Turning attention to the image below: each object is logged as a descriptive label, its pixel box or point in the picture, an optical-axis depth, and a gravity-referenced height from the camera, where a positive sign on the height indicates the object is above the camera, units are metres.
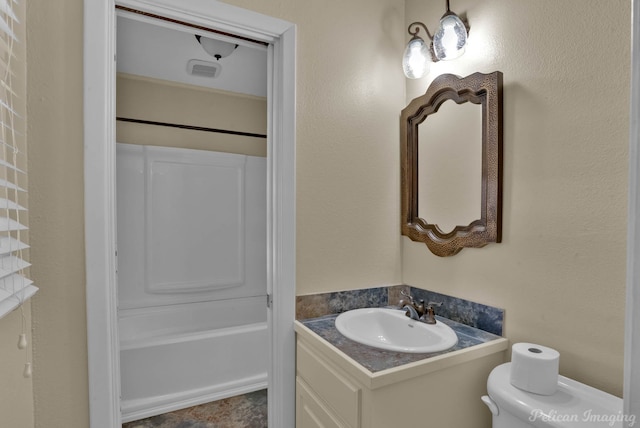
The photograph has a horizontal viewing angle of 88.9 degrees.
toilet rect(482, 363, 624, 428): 0.85 -0.55
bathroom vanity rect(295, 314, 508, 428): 0.99 -0.58
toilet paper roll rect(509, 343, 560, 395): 0.95 -0.48
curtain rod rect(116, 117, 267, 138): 2.51 +0.67
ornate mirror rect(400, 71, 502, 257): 1.27 +0.19
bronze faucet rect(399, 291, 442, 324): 1.33 -0.44
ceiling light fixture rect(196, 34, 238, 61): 2.07 +1.06
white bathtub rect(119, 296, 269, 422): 2.00 -1.04
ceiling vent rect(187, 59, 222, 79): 2.44 +1.08
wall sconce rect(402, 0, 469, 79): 1.35 +0.71
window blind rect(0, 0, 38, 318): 0.76 +0.08
